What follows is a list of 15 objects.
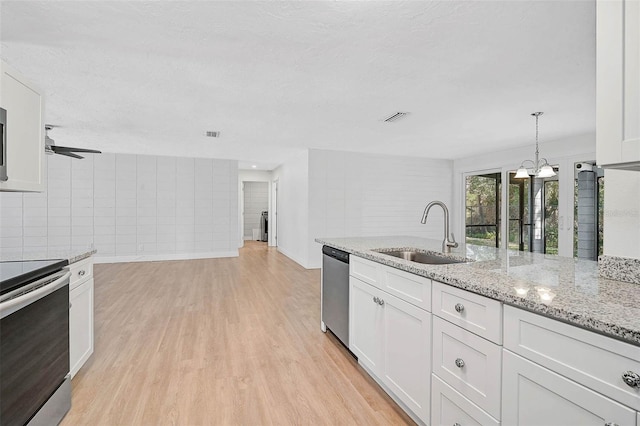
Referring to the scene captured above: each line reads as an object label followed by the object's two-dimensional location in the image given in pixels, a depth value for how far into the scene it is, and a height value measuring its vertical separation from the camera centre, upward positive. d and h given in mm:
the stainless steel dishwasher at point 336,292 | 2594 -701
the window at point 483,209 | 6855 +102
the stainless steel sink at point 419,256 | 2242 -329
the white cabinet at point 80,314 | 2113 -730
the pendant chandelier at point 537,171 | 3896 +547
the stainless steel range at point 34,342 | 1354 -644
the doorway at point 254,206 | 11310 +209
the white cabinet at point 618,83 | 1004 +430
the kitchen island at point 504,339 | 911 -475
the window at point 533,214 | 5598 -3
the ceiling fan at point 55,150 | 3160 +633
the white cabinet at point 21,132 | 1672 +448
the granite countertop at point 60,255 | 1968 -292
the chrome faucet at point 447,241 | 2341 -207
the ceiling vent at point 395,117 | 3898 +1225
